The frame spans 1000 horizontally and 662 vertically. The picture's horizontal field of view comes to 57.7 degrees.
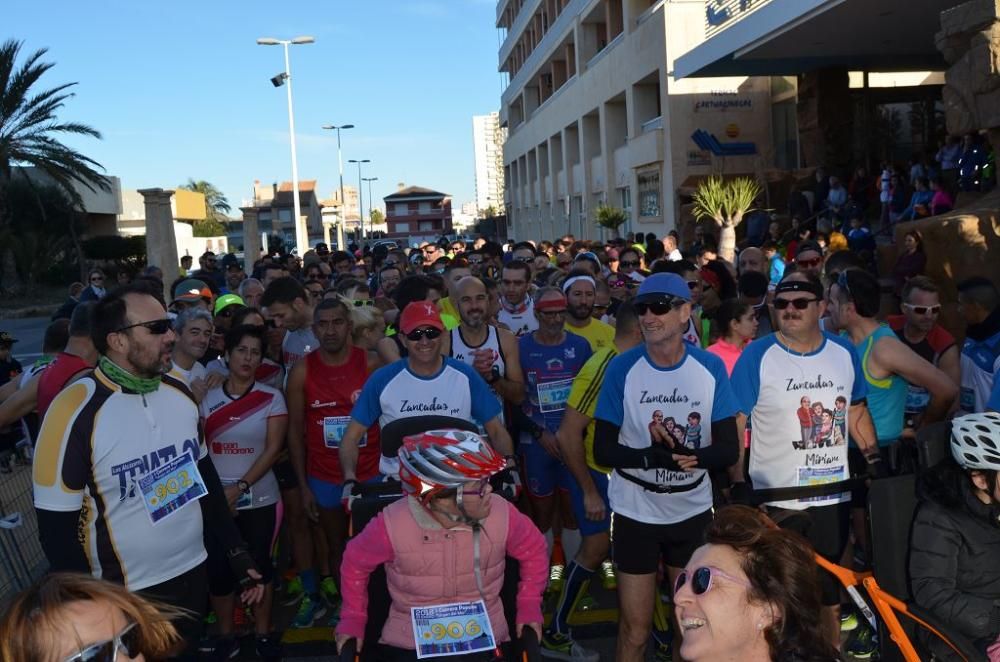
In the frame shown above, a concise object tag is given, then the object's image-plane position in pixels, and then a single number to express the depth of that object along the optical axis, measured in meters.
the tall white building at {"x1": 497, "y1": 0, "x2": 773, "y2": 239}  27.02
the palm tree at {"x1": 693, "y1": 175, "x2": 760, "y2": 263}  20.47
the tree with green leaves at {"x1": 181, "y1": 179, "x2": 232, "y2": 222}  95.81
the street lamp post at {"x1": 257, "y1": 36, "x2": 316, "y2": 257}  31.00
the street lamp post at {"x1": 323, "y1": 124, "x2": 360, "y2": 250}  41.86
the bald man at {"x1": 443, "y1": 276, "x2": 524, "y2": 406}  5.89
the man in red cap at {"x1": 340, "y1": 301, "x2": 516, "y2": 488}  4.89
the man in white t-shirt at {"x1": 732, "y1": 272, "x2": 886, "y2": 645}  4.45
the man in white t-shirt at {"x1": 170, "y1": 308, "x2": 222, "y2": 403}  5.67
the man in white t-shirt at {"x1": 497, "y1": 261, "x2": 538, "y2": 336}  7.58
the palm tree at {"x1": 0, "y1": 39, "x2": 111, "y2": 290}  28.27
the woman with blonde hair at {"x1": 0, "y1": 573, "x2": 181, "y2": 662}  1.96
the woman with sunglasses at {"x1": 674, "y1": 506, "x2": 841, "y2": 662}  2.45
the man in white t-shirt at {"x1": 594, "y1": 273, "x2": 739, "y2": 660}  4.27
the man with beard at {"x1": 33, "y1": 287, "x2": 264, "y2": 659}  3.47
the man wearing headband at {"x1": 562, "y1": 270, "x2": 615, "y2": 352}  6.53
